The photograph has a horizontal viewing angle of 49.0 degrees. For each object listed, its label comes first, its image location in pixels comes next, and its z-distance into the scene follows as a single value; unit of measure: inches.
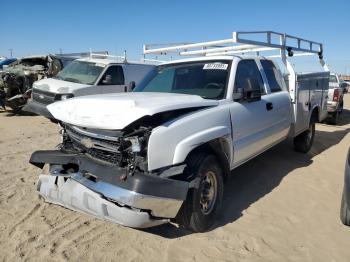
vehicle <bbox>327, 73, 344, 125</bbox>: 522.1
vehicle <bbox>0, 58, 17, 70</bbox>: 744.0
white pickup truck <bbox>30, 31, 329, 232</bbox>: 135.9
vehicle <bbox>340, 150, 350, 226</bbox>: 155.6
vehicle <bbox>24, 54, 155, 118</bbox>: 395.2
